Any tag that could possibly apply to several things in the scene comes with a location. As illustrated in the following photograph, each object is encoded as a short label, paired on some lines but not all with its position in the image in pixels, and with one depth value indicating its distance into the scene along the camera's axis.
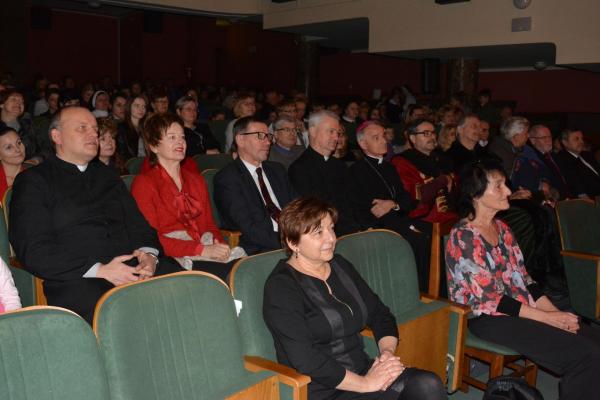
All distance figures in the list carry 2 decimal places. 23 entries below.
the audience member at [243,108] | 5.22
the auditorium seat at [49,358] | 1.45
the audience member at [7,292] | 1.96
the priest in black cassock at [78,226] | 2.32
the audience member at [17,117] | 4.71
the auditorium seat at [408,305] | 2.42
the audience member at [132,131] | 4.48
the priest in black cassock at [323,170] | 3.58
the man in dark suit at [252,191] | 3.20
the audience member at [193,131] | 5.02
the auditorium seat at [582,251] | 3.33
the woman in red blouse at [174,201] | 2.92
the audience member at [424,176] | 4.09
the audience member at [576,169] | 5.04
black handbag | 2.33
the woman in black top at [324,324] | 1.93
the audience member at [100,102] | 5.90
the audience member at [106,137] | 3.63
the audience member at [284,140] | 4.24
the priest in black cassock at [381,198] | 3.78
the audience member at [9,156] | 3.39
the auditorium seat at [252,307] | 2.03
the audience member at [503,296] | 2.42
